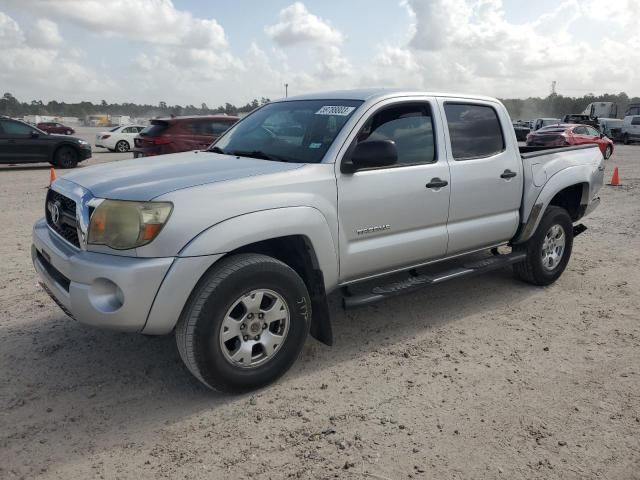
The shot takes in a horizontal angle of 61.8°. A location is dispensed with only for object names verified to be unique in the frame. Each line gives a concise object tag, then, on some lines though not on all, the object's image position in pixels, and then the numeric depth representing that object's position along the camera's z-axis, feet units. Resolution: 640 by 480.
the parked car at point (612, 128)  109.50
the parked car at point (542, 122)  114.93
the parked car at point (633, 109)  117.80
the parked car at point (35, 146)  50.39
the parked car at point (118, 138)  79.30
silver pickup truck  9.71
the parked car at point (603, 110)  141.59
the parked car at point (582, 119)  105.19
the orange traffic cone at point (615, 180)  43.86
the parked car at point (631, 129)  104.47
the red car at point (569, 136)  65.72
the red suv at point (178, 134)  42.86
